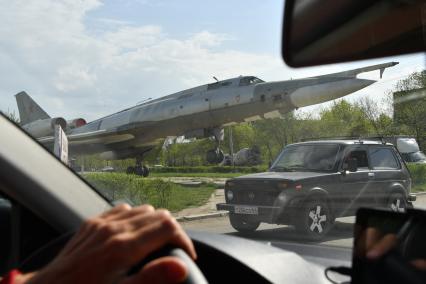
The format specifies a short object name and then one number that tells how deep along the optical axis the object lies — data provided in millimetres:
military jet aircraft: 16500
